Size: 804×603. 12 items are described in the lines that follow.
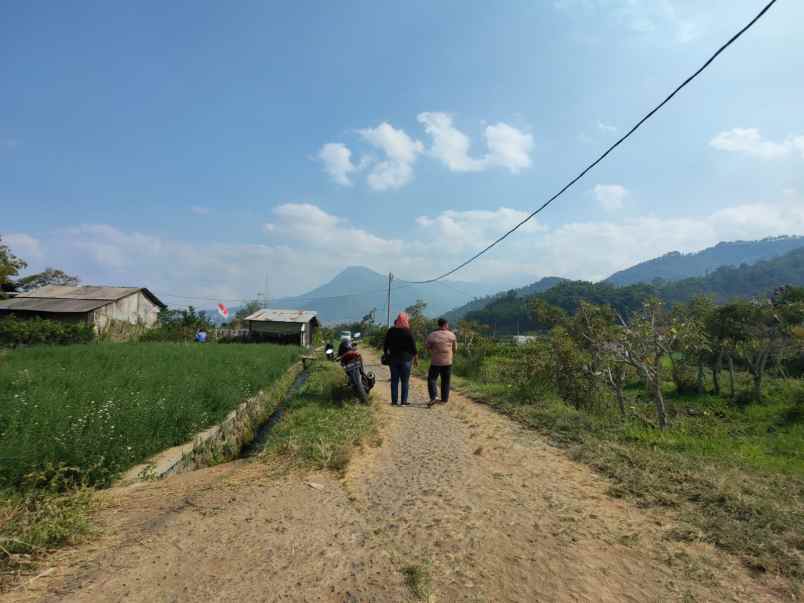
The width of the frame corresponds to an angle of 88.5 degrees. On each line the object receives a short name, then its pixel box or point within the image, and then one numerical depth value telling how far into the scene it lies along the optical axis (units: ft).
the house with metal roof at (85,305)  78.02
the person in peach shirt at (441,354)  25.12
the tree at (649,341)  24.84
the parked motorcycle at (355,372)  25.08
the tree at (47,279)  122.41
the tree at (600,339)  29.43
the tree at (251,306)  251.00
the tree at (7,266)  74.69
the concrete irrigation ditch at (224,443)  18.26
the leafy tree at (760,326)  48.57
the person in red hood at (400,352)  24.68
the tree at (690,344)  28.20
